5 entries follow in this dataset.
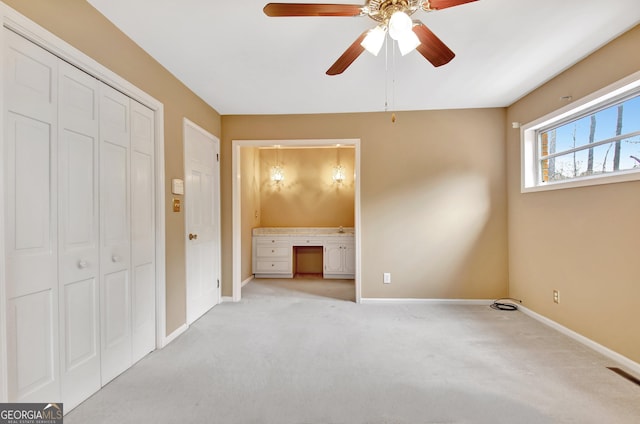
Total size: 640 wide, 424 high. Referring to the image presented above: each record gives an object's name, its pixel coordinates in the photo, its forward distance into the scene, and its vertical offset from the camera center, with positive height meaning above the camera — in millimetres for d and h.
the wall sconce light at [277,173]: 5512 +780
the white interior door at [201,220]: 2979 -81
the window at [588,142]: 2152 +634
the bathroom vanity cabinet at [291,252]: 5078 -743
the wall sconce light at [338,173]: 5453 +762
